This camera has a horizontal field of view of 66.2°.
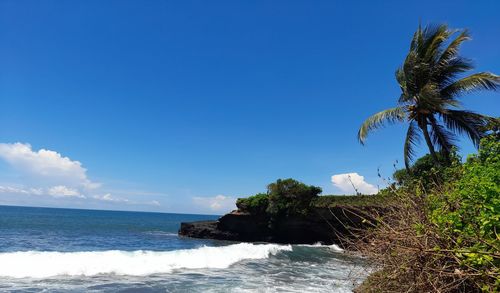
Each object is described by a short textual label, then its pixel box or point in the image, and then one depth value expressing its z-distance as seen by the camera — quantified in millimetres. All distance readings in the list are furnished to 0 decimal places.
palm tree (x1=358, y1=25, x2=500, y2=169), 13922
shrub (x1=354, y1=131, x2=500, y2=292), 4520
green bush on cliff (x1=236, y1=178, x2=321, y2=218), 37281
